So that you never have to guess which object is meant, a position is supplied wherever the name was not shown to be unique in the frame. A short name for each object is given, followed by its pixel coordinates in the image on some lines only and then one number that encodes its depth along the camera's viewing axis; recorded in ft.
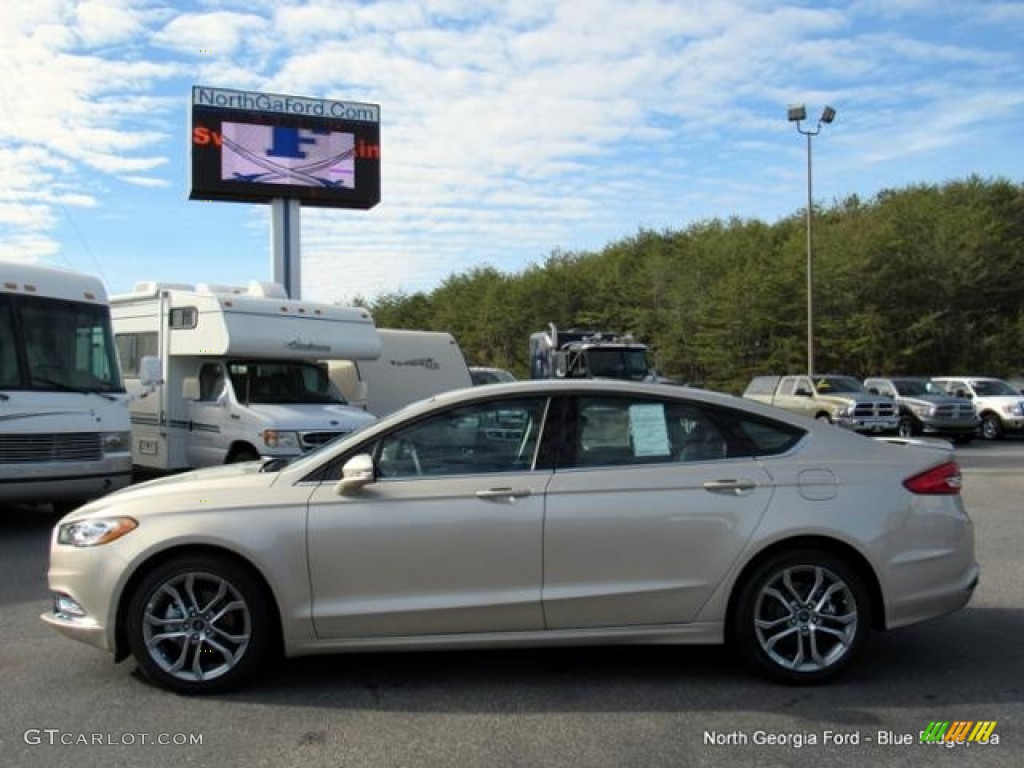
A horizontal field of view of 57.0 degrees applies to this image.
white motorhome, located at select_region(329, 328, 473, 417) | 56.75
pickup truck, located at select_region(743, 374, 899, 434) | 75.82
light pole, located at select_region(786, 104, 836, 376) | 101.14
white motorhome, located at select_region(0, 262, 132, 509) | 31.14
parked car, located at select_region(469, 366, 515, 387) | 76.43
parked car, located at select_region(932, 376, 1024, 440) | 83.30
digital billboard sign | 87.04
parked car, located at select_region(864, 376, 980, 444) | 79.66
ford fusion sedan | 15.52
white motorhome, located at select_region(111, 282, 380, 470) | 38.55
